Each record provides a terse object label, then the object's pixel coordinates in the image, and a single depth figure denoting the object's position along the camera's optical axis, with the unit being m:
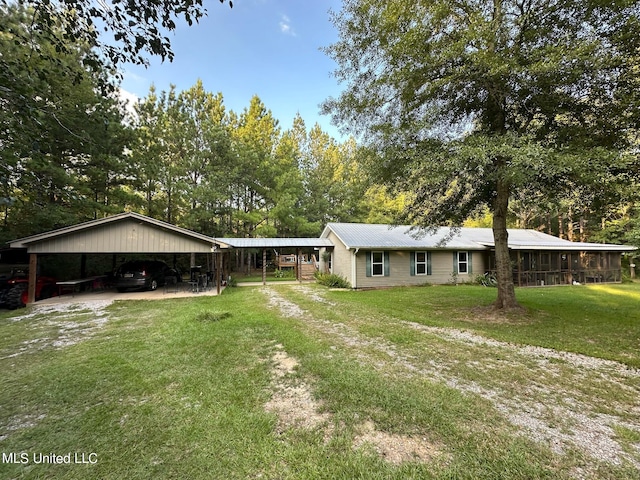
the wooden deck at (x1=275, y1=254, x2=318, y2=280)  18.06
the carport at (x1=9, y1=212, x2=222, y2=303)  9.52
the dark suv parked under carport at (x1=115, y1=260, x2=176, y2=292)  11.41
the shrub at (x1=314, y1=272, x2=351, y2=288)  14.14
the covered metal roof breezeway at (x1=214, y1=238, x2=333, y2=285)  14.80
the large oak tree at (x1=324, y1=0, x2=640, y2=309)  5.19
